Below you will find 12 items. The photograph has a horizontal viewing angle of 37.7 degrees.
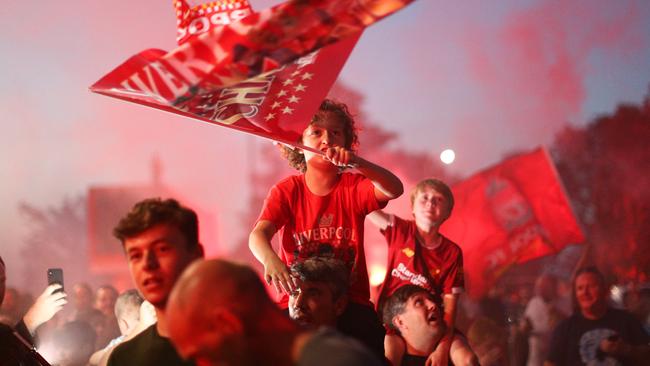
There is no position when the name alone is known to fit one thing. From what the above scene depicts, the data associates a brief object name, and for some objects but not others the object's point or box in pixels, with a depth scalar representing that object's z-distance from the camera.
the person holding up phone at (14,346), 3.47
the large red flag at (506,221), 8.72
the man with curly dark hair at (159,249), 2.84
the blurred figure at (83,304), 7.60
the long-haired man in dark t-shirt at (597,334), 7.01
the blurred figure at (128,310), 6.04
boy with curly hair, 4.18
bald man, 1.98
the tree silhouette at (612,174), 9.06
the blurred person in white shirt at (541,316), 7.90
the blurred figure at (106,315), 7.21
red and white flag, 2.99
